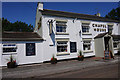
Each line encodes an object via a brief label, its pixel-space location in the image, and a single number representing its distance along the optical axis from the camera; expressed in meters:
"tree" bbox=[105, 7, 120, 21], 32.24
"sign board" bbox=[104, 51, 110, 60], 12.25
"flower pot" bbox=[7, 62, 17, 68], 9.52
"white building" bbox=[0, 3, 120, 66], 10.81
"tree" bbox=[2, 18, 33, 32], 33.76
